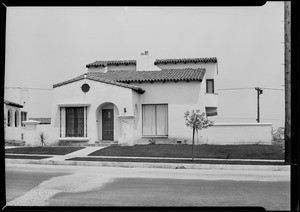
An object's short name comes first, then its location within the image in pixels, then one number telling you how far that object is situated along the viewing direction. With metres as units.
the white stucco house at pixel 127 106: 23.98
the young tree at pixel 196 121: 18.23
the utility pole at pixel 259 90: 37.46
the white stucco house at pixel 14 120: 34.41
